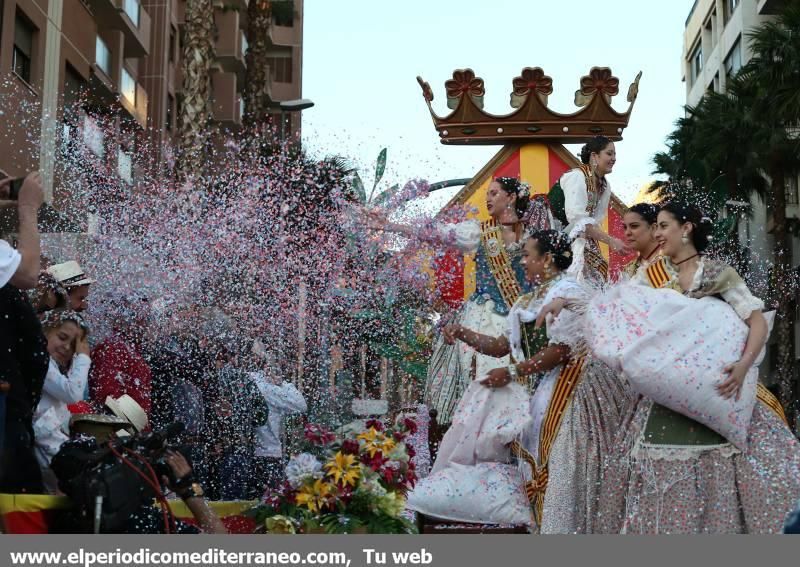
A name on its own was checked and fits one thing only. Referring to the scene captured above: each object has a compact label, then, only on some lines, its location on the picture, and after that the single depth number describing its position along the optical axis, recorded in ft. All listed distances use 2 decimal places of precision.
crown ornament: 37.91
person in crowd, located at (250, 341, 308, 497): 28.30
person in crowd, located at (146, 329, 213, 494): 25.96
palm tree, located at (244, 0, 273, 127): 68.33
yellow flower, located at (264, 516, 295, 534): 18.83
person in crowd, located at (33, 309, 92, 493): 18.47
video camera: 14.97
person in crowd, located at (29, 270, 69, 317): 22.02
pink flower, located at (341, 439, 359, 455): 19.81
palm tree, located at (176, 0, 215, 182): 48.52
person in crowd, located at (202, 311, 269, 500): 26.76
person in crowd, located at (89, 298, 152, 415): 23.18
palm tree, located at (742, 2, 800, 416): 75.46
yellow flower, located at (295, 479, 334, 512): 19.10
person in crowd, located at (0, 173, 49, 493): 15.98
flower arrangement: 19.03
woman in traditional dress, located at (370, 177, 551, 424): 25.79
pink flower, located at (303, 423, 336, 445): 20.43
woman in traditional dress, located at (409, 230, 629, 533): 19.33
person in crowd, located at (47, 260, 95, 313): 23.38
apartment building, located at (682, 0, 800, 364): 116.88
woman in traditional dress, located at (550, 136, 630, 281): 25.80
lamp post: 72.43
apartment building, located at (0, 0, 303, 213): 58.65
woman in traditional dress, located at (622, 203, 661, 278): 20.16
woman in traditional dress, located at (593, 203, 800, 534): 16.81
